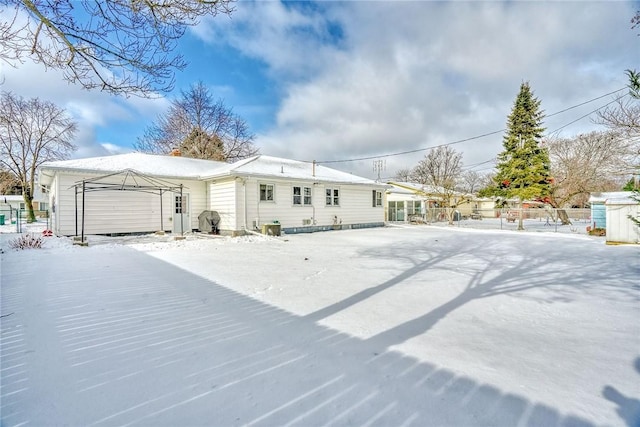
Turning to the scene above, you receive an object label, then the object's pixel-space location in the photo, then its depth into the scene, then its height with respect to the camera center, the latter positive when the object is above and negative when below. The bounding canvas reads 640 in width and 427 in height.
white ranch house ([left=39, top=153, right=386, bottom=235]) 12.30 +0.90
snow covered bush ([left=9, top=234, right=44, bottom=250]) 8.78 -0.83
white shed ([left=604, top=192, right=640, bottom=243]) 10.20 -0.41
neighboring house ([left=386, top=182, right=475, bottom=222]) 26.91 +0.57
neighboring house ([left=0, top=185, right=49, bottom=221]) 35.69 +1.97
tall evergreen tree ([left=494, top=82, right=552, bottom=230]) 20.08 +4.00
